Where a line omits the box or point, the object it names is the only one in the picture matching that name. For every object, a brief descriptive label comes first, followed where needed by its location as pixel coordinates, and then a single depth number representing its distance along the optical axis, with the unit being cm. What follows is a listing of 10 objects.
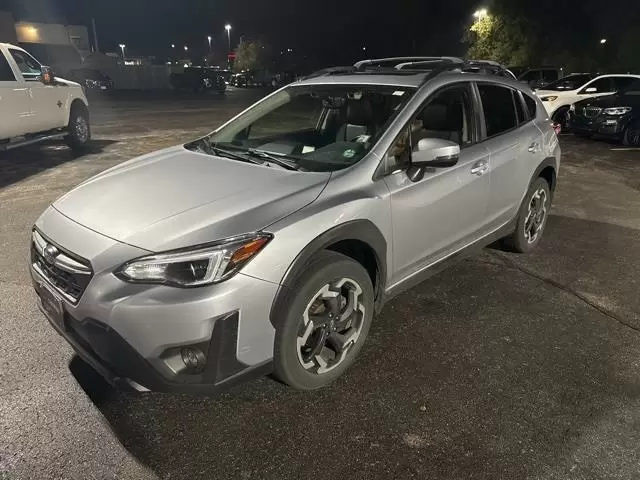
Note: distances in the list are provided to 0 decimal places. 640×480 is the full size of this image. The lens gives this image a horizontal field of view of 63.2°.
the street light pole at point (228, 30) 8519
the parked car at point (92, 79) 3322
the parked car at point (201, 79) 3775
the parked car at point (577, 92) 1359
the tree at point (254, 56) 6625
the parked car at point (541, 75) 1709
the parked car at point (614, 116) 1128
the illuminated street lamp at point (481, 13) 3222
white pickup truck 855
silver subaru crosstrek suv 230
